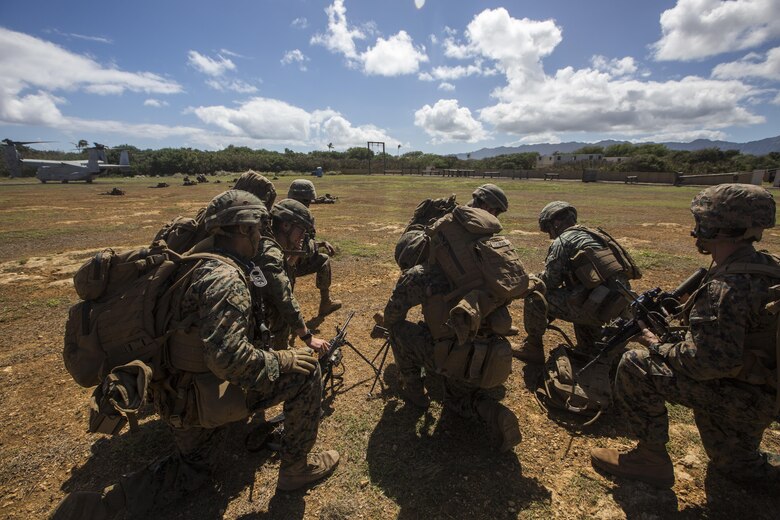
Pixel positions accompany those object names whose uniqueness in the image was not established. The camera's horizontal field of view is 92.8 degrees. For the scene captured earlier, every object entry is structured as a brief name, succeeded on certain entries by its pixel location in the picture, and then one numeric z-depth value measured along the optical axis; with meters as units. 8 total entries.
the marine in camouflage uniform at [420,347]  3.46
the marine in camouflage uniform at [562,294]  4.35
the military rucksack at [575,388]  3.79
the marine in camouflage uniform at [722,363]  2.41
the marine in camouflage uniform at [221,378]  2.36
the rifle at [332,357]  3.88
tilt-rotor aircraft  44.44
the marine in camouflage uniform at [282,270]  3.61
